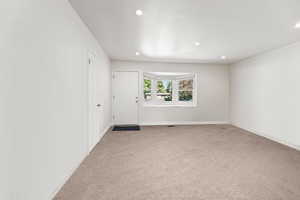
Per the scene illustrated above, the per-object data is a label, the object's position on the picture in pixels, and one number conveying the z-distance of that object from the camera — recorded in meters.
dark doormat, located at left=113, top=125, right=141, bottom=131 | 5.08
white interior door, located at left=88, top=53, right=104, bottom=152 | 3.16
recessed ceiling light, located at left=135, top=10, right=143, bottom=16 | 2.25
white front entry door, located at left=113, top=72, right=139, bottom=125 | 5.62
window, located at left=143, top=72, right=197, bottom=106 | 6.10
